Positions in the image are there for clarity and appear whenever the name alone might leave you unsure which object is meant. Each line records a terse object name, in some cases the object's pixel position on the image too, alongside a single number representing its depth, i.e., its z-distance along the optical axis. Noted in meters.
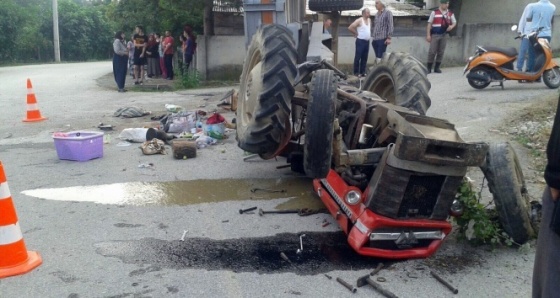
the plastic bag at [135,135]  8.78
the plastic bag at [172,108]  11.31
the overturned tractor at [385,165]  4.03
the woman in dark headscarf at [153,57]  20.47
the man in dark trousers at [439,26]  14.08
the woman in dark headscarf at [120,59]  15.95
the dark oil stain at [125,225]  5.17
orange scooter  10.91
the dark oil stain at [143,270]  4.16
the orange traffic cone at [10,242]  4.20
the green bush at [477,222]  4.46
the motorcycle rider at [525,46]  11.46
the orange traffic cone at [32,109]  10.95
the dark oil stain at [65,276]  4.06
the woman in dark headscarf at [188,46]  18.44
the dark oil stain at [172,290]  3.89
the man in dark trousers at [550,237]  2.21
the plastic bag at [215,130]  8.74
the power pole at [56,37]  40.28
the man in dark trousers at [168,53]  19.89
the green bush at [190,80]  16.67
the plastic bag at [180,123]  9.20
